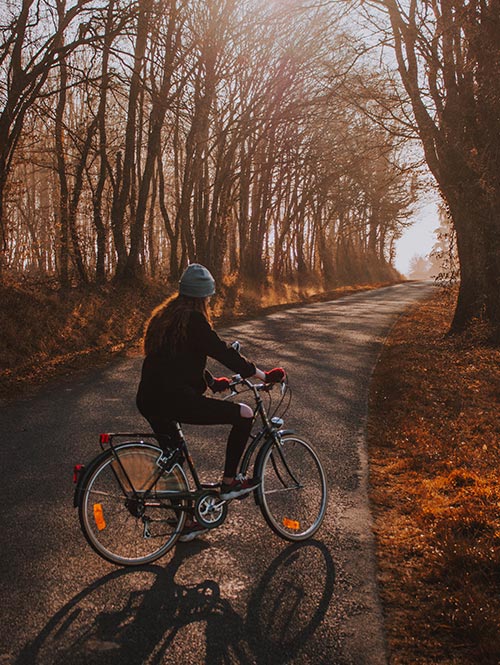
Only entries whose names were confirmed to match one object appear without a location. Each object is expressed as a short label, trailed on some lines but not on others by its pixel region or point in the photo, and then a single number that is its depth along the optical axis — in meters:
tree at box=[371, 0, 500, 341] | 13.60
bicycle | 4.15
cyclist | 4.38
